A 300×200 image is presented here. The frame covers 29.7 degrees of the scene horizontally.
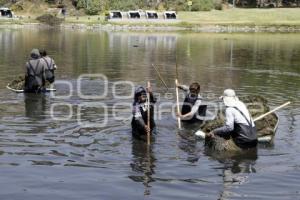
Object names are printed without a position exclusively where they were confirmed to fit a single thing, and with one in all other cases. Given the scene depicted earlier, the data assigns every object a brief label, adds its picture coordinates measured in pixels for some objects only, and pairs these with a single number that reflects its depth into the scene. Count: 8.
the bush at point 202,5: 119.75
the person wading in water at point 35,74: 23.64
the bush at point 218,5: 124.75
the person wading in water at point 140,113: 16.16
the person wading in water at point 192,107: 17.80
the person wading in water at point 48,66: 24.33
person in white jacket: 14.44
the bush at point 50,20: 102.14
